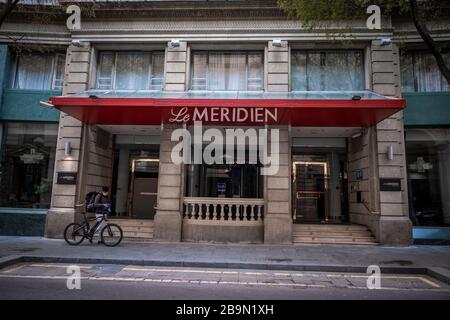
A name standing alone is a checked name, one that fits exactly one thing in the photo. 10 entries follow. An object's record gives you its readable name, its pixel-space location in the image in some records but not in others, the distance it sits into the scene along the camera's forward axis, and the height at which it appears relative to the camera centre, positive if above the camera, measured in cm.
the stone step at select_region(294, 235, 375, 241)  1215 -115
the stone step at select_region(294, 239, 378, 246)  1195 -129
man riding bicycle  1114 -33
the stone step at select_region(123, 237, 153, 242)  1231 -139
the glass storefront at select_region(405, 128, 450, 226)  1255 +125
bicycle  1104 -112
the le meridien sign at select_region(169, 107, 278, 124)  1098 +292
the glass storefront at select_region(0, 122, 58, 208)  1341 +149
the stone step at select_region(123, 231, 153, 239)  1256 -124
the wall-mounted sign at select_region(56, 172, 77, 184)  1269 +78
